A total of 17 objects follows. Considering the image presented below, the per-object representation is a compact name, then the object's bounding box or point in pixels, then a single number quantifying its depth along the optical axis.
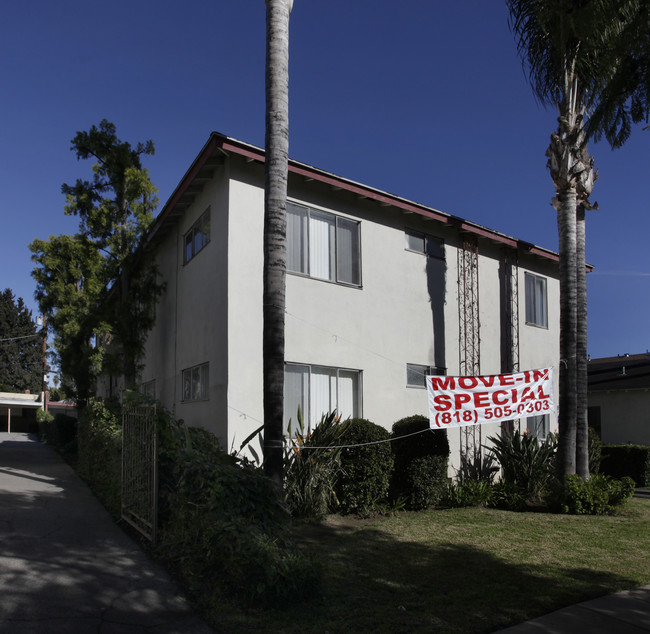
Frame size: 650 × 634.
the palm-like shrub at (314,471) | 9.48
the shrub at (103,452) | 9.68
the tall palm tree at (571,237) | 11.40
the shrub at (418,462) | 10.82
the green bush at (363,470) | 9.86
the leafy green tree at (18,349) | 56.09
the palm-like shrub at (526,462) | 12.03
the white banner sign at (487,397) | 10.47
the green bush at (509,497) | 11.49
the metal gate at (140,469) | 7.34
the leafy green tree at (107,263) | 15.31
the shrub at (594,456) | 14.05
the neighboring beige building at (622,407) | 21.72
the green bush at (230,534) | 5.38
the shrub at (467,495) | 11.41
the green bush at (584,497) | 10.92
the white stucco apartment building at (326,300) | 10.60
